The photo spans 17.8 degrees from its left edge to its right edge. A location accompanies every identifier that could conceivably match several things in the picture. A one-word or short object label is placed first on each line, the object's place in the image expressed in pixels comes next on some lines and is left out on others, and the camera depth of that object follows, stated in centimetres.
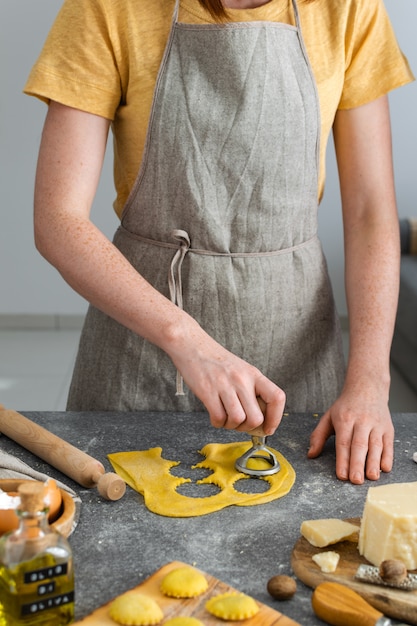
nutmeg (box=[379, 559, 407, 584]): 124
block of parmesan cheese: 128
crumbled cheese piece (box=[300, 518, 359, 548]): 133
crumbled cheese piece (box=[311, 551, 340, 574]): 128
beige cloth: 144
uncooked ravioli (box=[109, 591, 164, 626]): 116
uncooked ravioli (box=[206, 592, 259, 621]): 117
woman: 170
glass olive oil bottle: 113
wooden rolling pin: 144
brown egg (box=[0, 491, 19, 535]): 126
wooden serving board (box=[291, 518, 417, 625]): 122
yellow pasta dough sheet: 144
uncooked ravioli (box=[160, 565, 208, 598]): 120
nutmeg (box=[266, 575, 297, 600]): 124
